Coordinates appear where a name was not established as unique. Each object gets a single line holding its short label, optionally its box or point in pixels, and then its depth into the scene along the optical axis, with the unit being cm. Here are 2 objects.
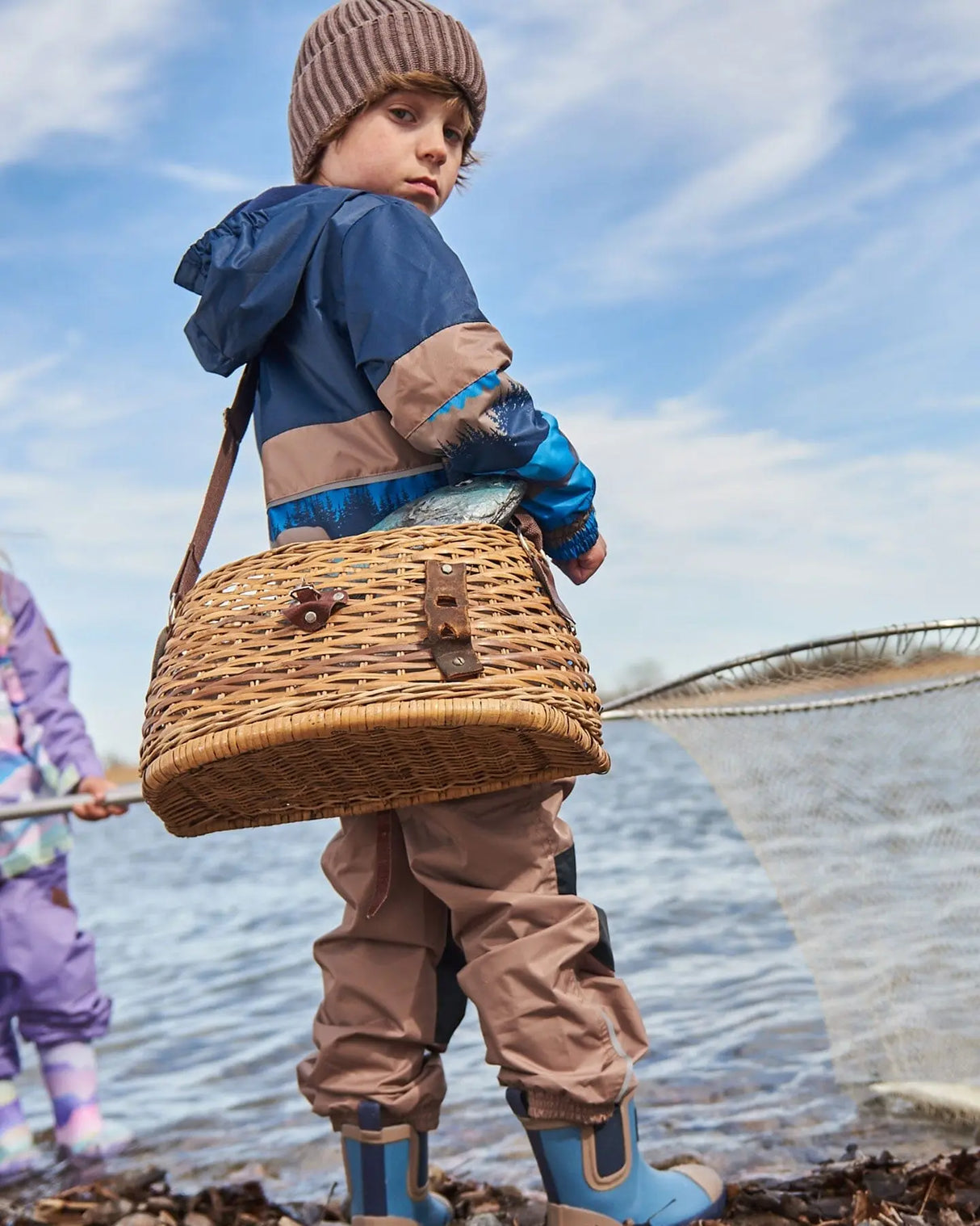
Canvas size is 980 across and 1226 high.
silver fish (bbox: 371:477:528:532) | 219
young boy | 221
